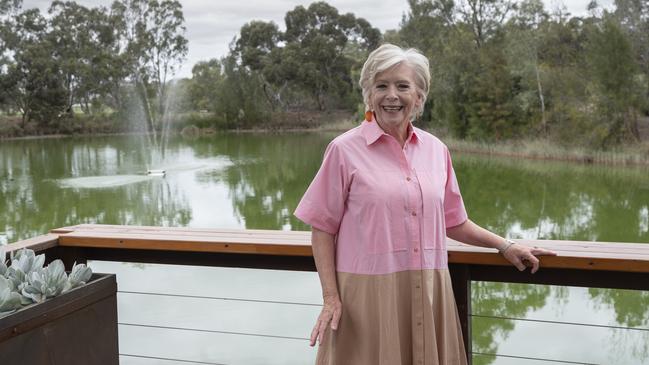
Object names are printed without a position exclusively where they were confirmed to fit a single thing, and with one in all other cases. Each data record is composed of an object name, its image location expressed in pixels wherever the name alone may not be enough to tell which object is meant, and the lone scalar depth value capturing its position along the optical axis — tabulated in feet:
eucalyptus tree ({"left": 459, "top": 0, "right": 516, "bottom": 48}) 81.69
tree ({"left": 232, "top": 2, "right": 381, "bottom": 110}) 118.32
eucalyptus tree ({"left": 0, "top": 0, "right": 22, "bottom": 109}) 107.24
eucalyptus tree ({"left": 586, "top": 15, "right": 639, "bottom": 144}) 53.06
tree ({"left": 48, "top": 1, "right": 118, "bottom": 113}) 113.91
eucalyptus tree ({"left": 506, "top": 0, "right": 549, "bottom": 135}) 64.13
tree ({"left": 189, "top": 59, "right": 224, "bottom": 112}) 124.45
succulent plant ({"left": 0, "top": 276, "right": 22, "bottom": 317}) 4.09
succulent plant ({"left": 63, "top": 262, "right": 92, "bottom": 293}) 4.62
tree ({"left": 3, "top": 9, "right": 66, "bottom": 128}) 108.27
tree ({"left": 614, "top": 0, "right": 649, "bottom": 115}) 58.96
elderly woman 4.58
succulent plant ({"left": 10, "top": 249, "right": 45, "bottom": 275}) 4.63
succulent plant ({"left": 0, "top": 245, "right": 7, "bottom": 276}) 4.64
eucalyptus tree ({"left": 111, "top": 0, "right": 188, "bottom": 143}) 116.57
